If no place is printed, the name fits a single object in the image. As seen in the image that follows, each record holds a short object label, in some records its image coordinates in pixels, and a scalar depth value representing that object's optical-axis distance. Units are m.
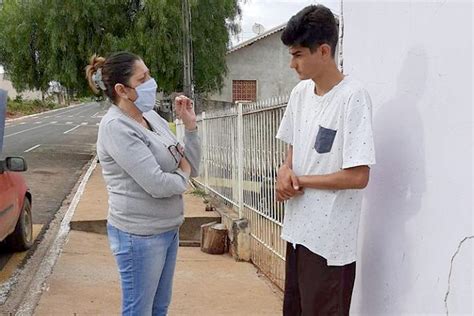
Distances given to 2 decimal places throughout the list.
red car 4.83
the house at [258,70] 24.36
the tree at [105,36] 16.19
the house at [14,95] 66.12
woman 2.31
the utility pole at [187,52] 15.16
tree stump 6.03
